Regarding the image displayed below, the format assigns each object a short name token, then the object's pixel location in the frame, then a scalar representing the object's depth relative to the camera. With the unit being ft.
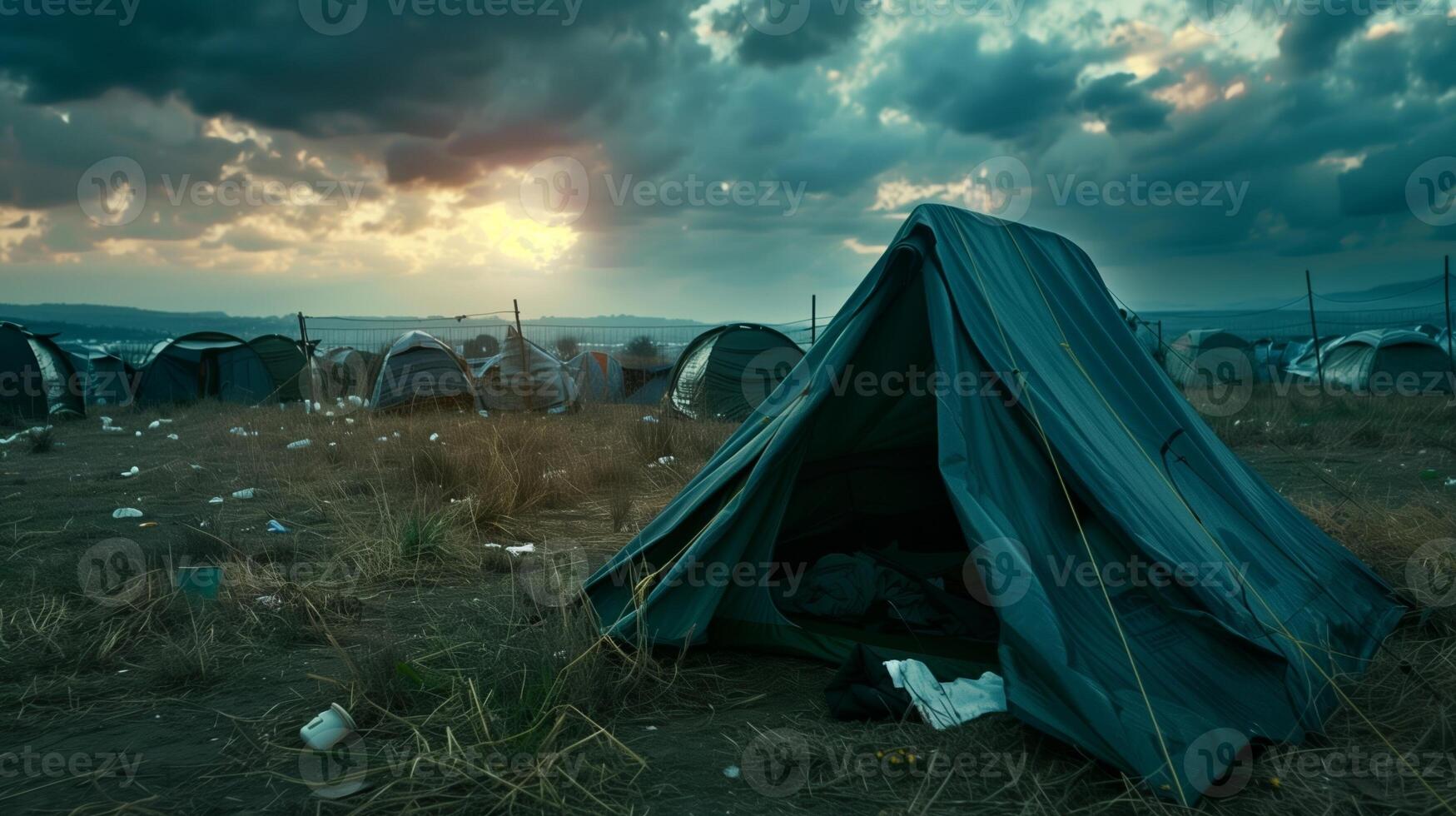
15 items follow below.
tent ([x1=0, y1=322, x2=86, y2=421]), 51.52
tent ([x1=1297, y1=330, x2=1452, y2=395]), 61.16
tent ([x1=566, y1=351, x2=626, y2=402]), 61.36
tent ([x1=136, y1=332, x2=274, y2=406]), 63.16
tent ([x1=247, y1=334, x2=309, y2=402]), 67.92
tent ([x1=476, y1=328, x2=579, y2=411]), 52.85
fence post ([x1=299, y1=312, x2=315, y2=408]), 53.88
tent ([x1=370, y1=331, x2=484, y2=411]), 50.98
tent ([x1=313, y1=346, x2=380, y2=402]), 57.11
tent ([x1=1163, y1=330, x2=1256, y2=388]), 75.37
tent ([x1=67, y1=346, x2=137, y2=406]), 66.59
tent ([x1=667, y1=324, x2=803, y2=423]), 50.24
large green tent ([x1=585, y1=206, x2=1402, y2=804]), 9.89
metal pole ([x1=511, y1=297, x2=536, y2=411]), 52.60
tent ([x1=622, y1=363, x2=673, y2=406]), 65.92
